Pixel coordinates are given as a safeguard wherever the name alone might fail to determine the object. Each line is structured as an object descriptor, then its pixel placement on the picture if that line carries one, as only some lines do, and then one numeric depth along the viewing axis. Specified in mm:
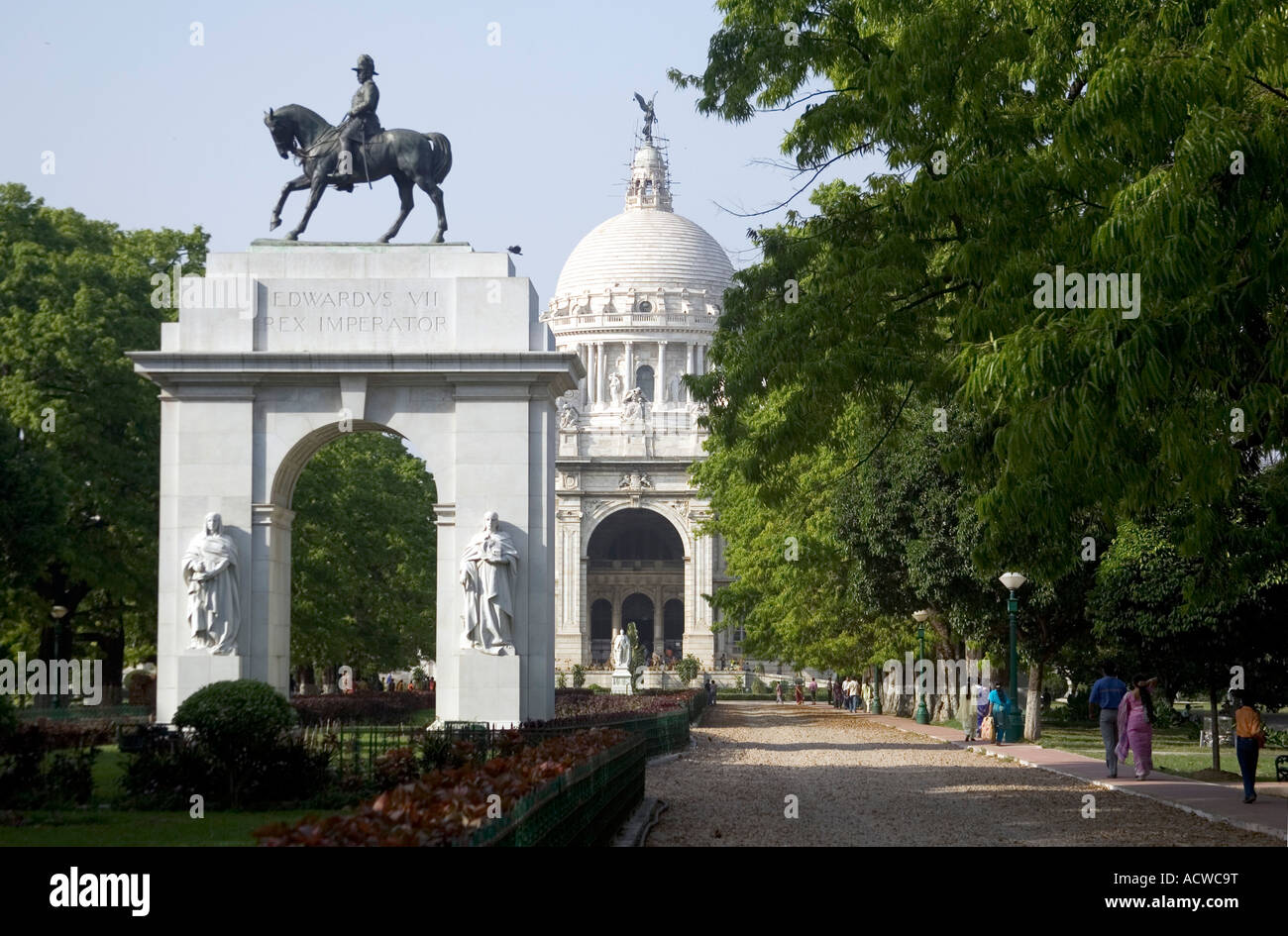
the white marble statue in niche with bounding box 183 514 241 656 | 29828
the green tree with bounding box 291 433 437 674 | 48281
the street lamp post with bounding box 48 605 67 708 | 40719
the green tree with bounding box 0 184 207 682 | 40500
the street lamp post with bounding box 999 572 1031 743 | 35062
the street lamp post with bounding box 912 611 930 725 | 51000
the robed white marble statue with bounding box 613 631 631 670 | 79250
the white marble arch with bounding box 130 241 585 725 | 30641
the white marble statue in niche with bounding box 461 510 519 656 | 29875
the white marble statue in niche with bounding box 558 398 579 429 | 116600
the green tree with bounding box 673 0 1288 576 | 12844
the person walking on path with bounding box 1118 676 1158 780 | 26250
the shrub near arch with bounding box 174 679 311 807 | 20500
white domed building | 113750
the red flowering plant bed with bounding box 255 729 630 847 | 9133
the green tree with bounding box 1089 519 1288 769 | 27469
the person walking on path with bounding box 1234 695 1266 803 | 21922
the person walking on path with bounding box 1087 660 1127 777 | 27172
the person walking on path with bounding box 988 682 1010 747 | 38531
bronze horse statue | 31125
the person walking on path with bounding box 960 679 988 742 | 40062
